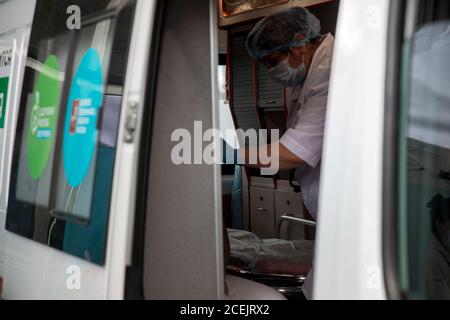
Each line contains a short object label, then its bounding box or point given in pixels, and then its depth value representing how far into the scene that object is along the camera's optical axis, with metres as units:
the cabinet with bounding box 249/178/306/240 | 4.23
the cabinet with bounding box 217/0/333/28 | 4.01
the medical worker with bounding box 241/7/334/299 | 2.19
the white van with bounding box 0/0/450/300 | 1.19
